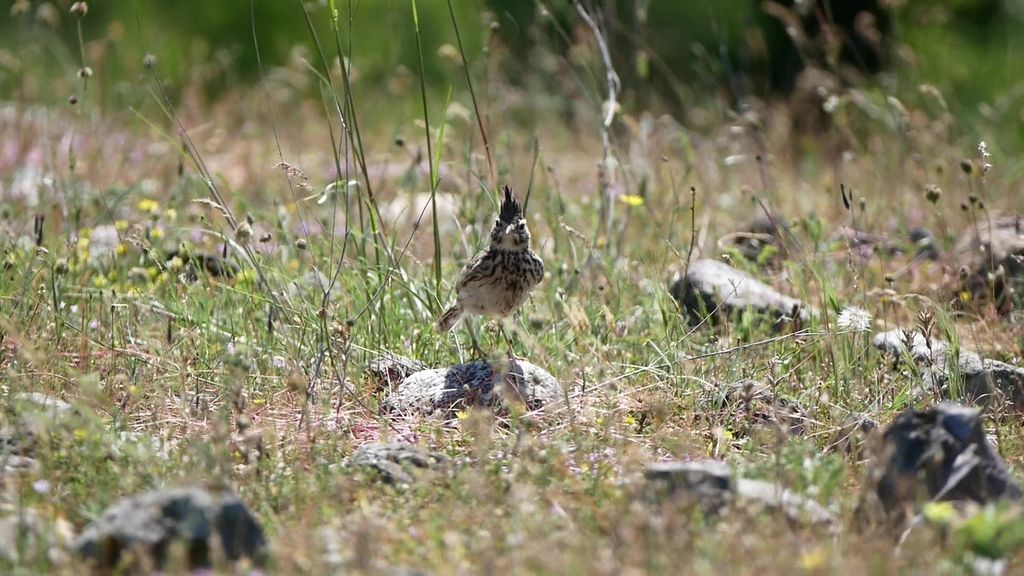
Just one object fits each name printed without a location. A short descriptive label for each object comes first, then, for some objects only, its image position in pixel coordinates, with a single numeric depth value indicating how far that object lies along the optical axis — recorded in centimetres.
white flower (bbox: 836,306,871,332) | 1007
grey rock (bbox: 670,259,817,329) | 1138
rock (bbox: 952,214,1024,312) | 1209
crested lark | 1059
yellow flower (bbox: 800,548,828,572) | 619
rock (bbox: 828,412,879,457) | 886
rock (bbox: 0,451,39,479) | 773
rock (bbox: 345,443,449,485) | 804
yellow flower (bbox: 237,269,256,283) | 1077
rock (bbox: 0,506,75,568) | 649
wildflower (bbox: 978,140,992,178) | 952
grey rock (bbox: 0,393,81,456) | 784
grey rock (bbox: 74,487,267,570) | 637
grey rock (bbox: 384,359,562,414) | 948
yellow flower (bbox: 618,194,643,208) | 1297
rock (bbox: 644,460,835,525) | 713
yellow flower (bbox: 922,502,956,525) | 657
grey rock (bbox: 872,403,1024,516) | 741
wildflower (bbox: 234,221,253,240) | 904
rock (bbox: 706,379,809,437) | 932
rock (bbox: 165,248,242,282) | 1112
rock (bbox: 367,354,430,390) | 1008
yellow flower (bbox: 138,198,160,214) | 1245
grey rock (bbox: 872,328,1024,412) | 957
